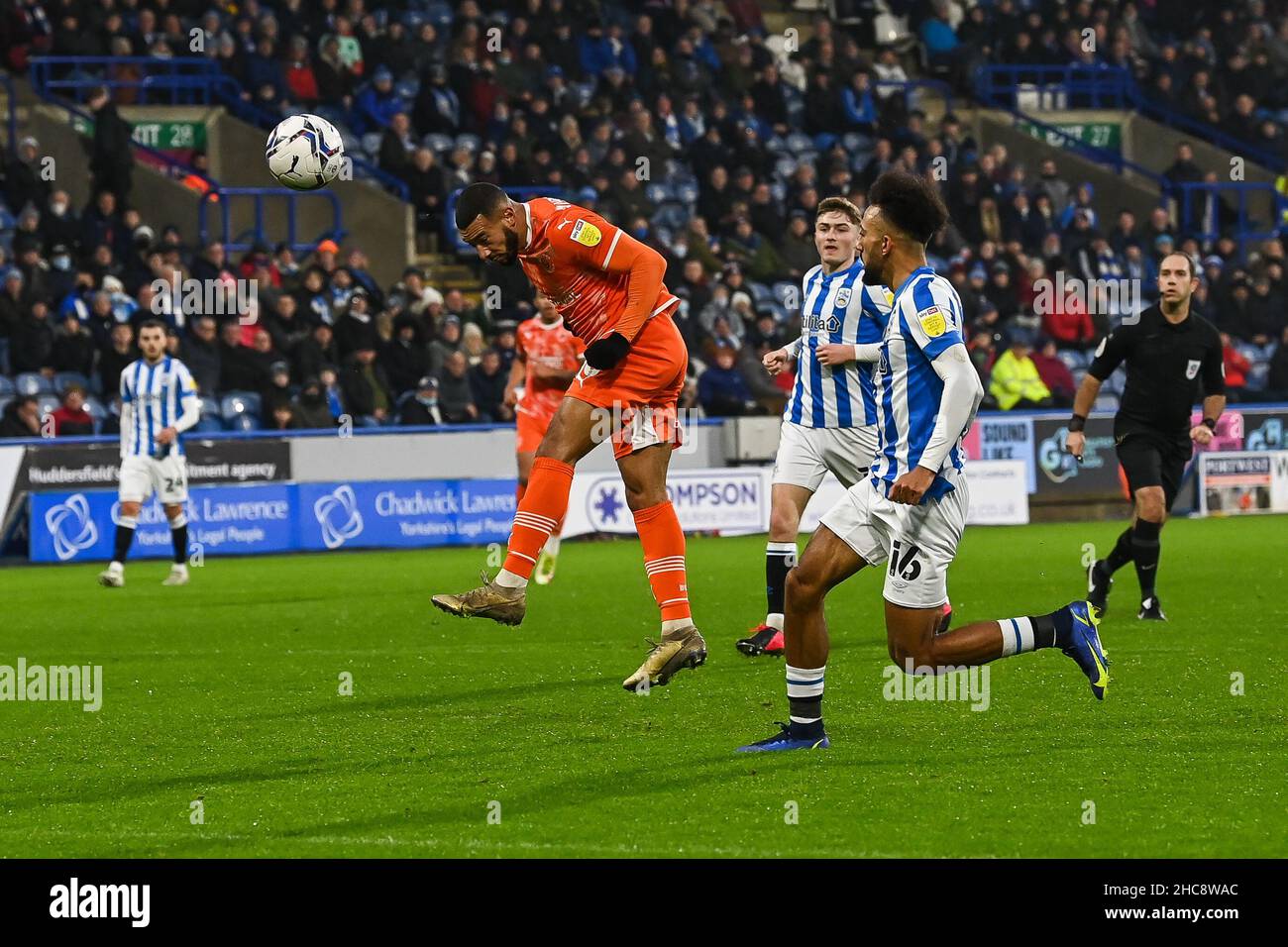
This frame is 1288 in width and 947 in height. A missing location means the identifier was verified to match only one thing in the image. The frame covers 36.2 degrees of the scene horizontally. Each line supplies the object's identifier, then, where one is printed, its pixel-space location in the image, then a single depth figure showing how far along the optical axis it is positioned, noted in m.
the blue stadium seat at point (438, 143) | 27.11
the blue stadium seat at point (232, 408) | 22.27
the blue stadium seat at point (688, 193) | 28.38
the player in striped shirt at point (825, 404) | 10.69
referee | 12.79
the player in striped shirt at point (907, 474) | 7.25
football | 9.83
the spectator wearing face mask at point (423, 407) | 23.08
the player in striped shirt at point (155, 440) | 17.34
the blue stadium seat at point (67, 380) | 22.03
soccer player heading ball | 8.59
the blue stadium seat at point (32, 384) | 21.80
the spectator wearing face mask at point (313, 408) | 22.58
